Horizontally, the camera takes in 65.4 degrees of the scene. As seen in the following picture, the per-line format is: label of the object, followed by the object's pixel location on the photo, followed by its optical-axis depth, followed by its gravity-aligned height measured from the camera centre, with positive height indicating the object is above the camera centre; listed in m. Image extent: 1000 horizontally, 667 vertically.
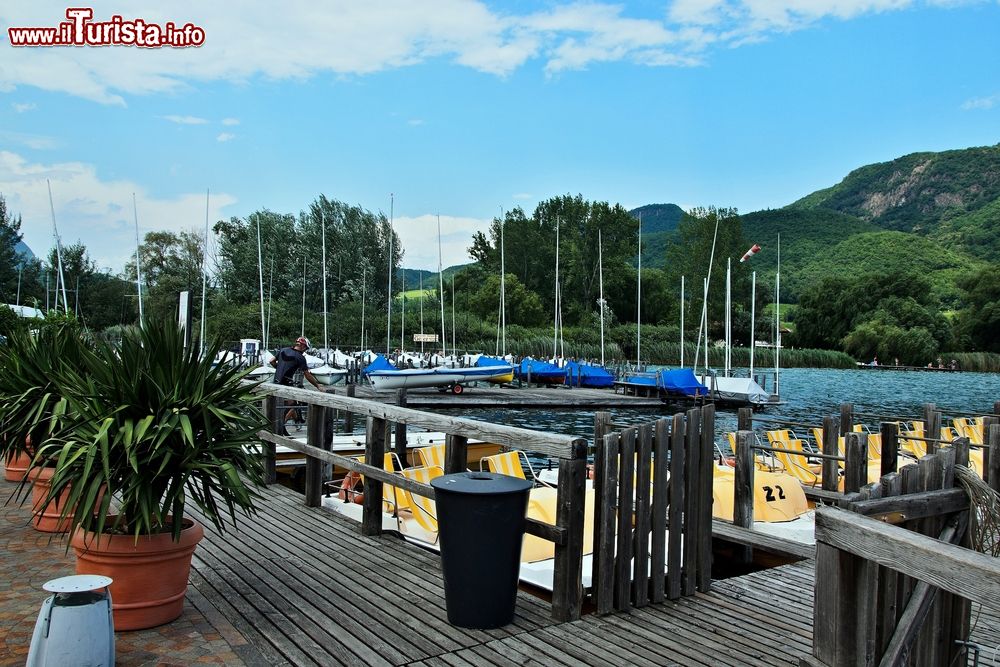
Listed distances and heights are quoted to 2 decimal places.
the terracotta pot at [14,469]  8.98 -1.73
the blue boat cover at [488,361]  45.50 -2.38
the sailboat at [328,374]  38.25 -2.67
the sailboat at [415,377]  37.12 -2.72
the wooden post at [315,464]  8.17 -1.51
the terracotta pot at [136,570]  4.53 -1.47
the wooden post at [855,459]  8.79 -1.58
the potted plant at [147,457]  4.53 -0.83
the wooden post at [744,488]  8.27 -1.78
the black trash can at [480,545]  4.48 -1.31
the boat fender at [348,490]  8.85 -1.94
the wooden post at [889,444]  9.39 -1.48
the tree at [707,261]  86.44 +7.06
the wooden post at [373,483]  6.88 -1.45
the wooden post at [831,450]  10.42 -1.75
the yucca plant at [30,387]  6.89 -0.62
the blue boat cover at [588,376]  47.22 -3.32
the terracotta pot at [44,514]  6.91 -1.73
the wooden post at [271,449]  9.28 -1.58
